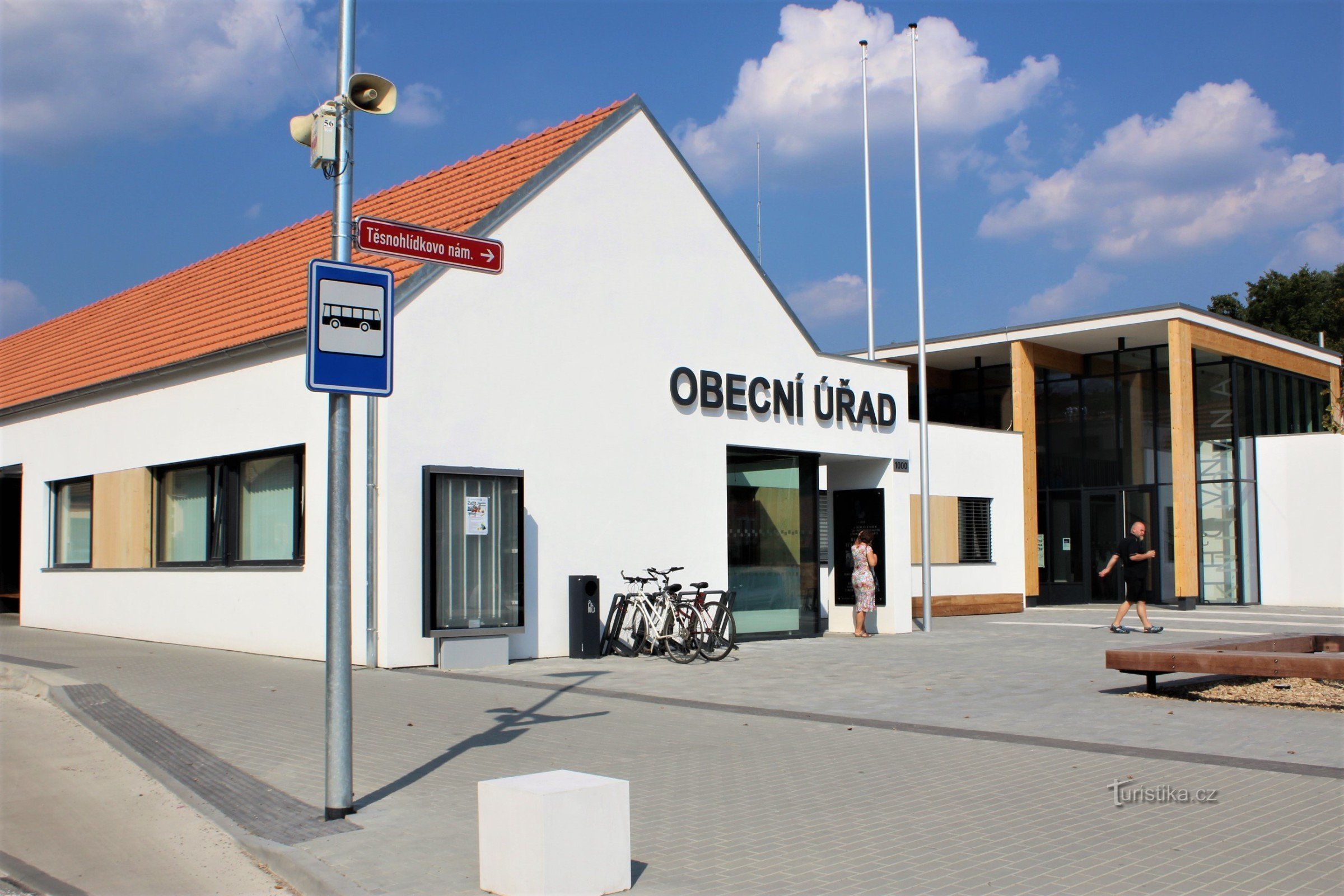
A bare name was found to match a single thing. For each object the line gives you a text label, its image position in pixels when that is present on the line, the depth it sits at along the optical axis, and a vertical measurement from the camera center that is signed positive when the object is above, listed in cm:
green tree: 4978 +890
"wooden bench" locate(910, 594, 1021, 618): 2491 -222
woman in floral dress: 1862 -109
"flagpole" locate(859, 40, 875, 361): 2516 +690
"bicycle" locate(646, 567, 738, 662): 1466 -152
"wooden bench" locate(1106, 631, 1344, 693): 958 -141
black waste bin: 1465 -141
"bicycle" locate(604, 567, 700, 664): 1455 -154
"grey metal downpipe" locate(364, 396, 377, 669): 1299 -33
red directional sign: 667 +165
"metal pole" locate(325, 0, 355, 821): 638 -29
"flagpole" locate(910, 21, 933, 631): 2045 +2
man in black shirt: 1836 -102
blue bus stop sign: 639 +107
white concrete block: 494 -145
